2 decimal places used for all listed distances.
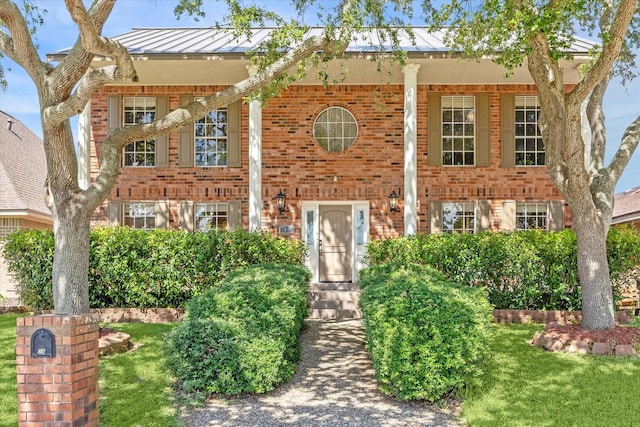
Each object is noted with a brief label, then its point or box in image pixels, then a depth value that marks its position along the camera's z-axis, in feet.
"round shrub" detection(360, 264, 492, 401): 16.34
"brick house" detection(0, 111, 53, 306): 46.55
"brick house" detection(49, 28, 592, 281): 41.88
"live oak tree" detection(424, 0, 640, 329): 21.95
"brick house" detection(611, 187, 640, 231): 53.36
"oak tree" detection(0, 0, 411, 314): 20.89
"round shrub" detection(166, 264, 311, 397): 16.62
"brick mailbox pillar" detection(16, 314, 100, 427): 12.71
